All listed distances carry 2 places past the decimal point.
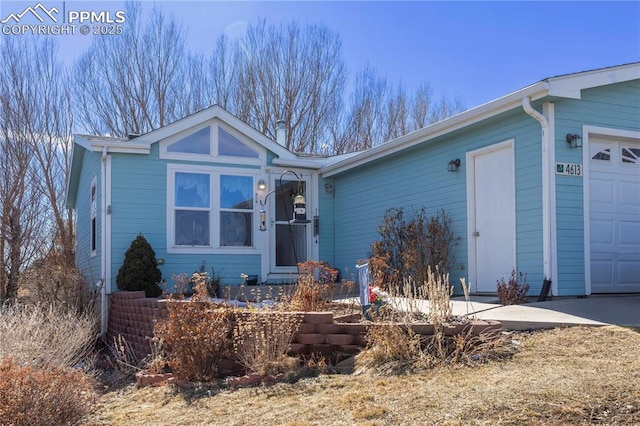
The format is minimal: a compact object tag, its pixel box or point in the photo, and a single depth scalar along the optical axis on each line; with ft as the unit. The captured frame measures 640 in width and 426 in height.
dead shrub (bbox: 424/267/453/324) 17.31
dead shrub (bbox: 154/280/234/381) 17.40
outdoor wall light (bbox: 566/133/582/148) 23.82
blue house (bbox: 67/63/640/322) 23.86
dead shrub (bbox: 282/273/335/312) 20.70
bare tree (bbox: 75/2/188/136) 66.54
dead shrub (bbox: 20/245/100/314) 29.81
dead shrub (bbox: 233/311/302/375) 16.74
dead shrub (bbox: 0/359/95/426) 13.32
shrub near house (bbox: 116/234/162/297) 30.04
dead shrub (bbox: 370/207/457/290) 28.71
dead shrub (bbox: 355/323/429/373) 15.81
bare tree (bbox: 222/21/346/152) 70.54
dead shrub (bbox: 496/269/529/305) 23.36
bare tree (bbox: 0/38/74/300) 50.72
